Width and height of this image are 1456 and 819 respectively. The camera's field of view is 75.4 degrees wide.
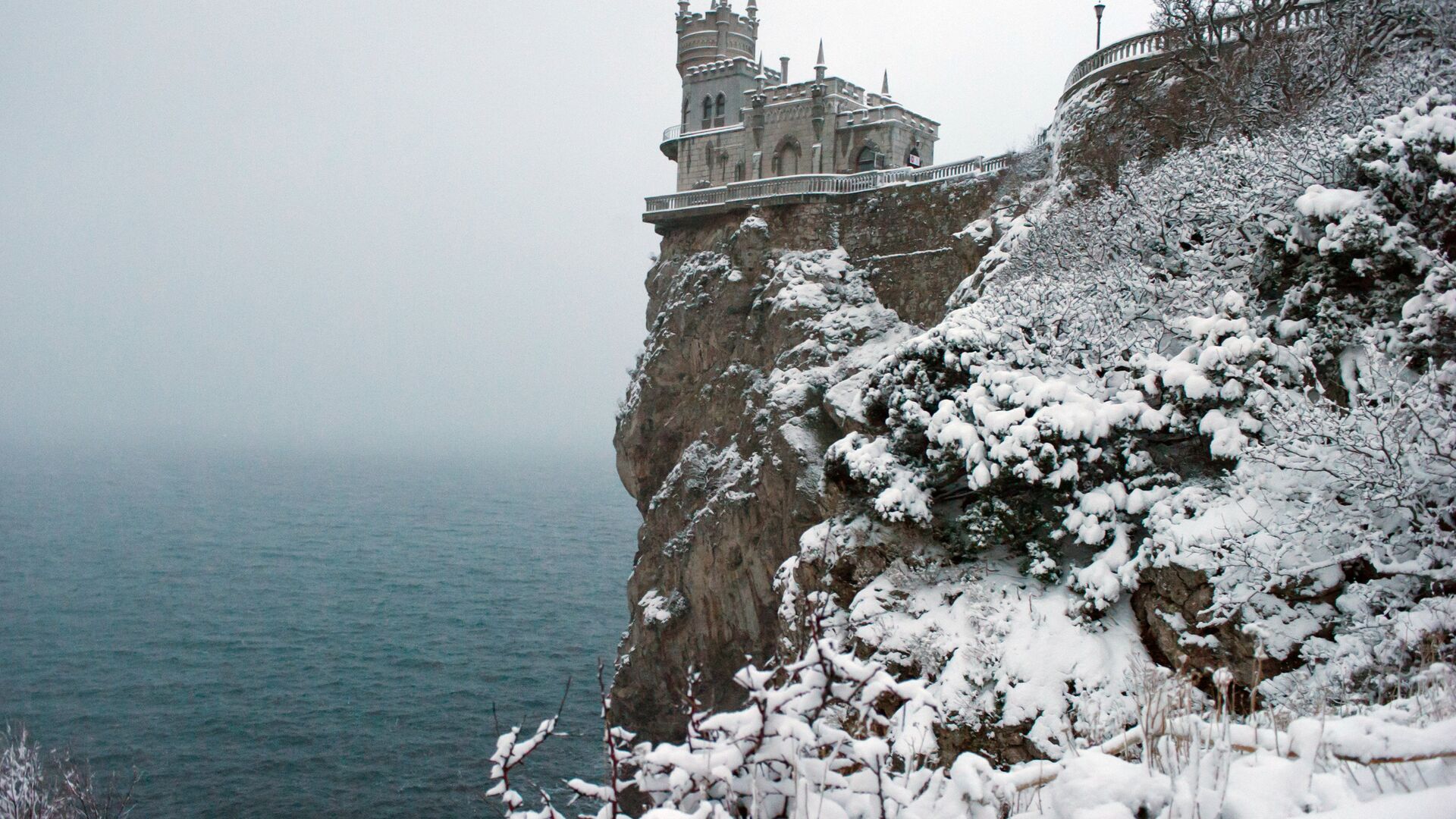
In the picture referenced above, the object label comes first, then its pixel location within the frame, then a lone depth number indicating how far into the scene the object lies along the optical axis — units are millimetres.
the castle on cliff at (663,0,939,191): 35562
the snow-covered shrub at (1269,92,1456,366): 11578
